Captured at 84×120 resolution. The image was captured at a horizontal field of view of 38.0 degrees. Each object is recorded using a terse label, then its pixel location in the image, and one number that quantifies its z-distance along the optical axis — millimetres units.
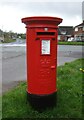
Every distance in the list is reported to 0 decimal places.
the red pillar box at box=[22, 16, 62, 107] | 2303
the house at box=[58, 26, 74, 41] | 36145
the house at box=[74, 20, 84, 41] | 33199
